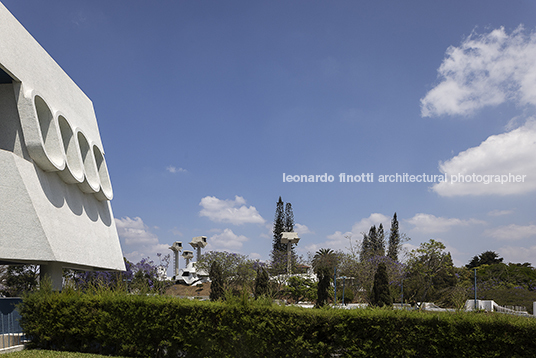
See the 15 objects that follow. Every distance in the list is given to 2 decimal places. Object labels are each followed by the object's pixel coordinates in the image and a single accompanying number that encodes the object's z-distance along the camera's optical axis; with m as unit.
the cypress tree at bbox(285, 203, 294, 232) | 59.62
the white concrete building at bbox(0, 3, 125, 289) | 10.91
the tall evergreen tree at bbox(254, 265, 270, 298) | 21.86
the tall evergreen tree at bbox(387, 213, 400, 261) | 35.46
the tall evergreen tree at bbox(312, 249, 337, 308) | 19.97
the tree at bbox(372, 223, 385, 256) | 34.72
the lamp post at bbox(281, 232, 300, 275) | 41.66
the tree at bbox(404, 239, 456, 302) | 25.14
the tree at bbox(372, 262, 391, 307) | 19.61
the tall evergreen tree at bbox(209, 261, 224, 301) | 19.83
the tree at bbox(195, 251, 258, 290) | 37.44
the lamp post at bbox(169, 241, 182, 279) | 53.72
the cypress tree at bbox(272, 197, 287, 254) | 58.03
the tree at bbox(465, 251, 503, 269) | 53.09
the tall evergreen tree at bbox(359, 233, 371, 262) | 33.44
